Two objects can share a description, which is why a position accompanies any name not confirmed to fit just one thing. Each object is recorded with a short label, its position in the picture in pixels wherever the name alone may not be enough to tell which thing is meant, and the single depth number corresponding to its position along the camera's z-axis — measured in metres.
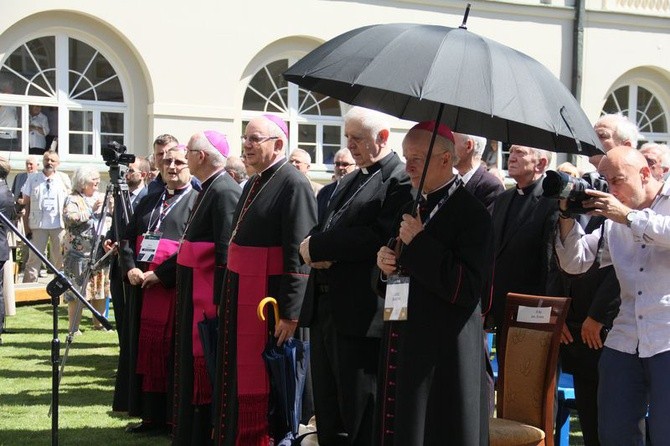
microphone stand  5.49
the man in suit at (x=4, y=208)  10.52
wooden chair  4.91
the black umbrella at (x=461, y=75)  3.71
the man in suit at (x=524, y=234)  5.83
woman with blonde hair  11.31
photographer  4.29
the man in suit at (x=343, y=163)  9.05
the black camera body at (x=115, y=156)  7.75
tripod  7.79
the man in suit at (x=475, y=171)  5.91
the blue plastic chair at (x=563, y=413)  5.75
